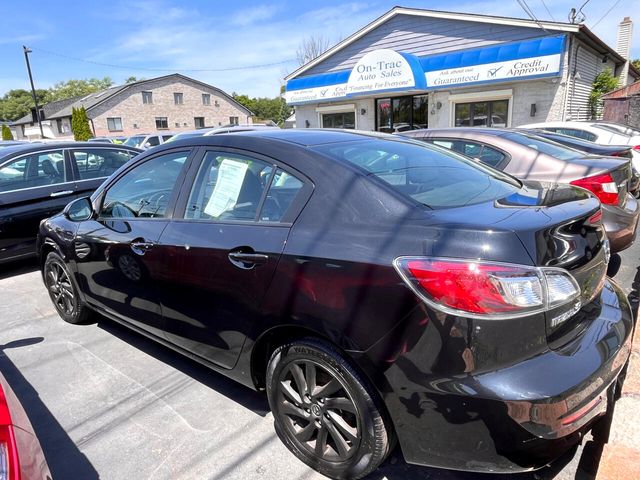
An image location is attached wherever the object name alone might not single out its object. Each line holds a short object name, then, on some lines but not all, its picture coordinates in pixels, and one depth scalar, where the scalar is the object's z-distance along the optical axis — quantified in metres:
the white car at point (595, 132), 8.65
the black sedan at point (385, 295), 1.61
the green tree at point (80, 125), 35.62
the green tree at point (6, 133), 40.81
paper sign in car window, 2.49
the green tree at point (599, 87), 15.62
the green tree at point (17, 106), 91.06
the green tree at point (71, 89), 92.75
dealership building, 13.14
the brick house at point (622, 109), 16.59
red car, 1.44
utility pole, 31.29
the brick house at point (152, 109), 42.09
